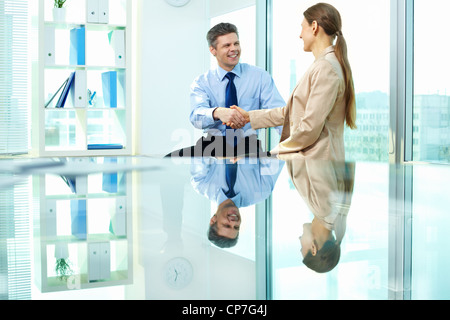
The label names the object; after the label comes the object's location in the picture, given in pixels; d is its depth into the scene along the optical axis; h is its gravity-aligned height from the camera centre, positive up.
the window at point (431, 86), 3.18 +0.43
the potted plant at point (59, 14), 4.20 +1.14
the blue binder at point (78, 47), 4.26 +0.89
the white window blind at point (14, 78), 4.48 +0.65
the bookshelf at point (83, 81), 4.22 +0.62
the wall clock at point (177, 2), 5.03 +1.50
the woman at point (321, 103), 1.81 +0.18
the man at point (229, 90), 3.07 +0.40
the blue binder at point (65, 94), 4.29 +0.48
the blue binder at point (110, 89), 4.47 +0.55
